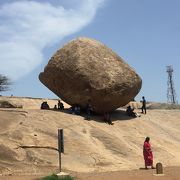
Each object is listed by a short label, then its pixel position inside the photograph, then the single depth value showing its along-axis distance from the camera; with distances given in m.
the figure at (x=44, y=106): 17.57
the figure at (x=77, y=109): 16.29
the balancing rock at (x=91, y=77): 16.10
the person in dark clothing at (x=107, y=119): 16.21
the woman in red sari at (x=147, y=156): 12.43
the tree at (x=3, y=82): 34.45
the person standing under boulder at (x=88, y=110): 15.79
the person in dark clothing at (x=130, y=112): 17.82
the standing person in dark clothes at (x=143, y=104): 19.10
